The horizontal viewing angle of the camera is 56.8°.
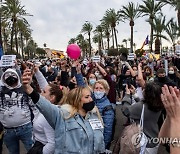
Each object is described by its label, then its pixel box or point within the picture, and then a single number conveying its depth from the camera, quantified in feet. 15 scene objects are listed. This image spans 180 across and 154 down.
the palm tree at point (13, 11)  73.17
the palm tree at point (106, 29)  110.35
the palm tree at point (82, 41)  147.50
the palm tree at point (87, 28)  125.29
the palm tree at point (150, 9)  70.95
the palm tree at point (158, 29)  66.83
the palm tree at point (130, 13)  82.05
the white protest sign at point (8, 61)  9.64
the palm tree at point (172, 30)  52.35
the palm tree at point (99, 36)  120.72
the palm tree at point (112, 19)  99.97
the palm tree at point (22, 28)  90.07
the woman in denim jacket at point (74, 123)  4.96
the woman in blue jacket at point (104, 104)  7.53
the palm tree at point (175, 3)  39.63
